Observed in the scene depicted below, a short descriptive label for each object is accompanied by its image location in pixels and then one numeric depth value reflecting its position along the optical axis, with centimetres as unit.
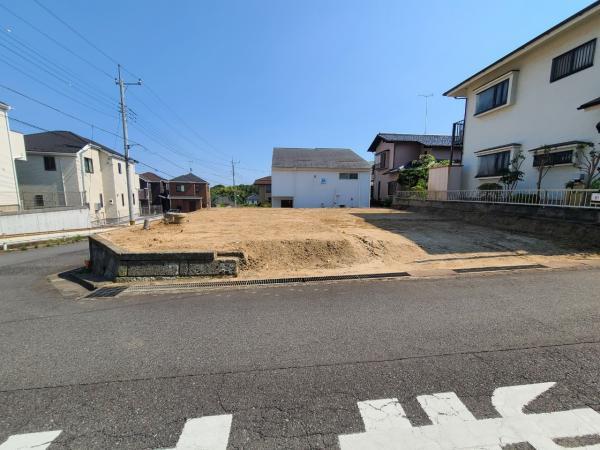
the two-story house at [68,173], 2084
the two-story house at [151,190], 4384
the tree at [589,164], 841
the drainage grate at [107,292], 475
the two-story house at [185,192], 4409
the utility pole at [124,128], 1976
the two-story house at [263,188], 4988
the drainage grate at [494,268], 530
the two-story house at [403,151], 2525
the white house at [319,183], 2586
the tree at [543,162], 1012
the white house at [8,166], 1666
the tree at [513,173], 1109
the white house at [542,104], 914
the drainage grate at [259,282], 496
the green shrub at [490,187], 1161
